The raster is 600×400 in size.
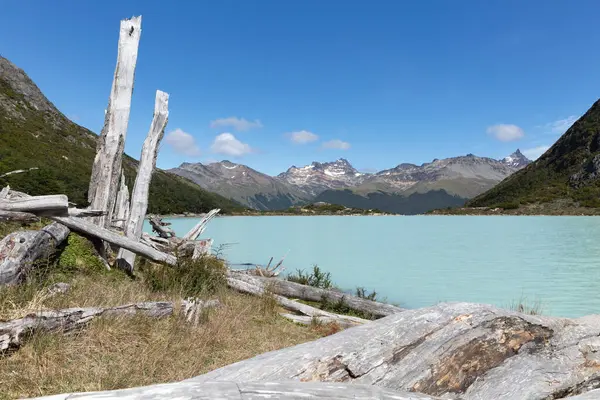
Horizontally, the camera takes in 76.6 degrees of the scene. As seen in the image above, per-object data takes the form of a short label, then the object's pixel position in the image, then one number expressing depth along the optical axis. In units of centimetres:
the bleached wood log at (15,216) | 745
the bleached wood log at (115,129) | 1245
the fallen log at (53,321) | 446
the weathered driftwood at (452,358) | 303
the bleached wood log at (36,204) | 747
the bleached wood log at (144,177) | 1107
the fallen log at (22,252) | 680
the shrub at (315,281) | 1469
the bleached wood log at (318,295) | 1084
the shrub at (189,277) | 891
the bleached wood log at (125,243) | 1009
